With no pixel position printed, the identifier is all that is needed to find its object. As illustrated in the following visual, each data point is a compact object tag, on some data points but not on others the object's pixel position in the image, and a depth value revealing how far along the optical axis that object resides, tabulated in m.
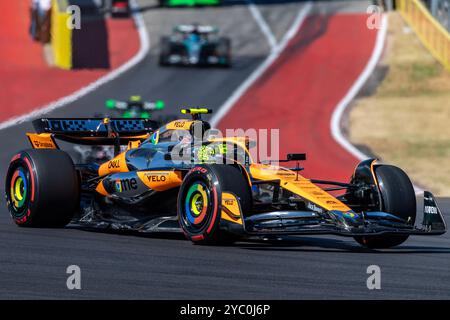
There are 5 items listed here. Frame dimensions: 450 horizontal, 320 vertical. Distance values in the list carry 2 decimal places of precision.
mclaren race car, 12.02
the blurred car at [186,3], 47.91
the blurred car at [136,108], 22.81
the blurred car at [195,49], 36.69
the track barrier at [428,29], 35.84
